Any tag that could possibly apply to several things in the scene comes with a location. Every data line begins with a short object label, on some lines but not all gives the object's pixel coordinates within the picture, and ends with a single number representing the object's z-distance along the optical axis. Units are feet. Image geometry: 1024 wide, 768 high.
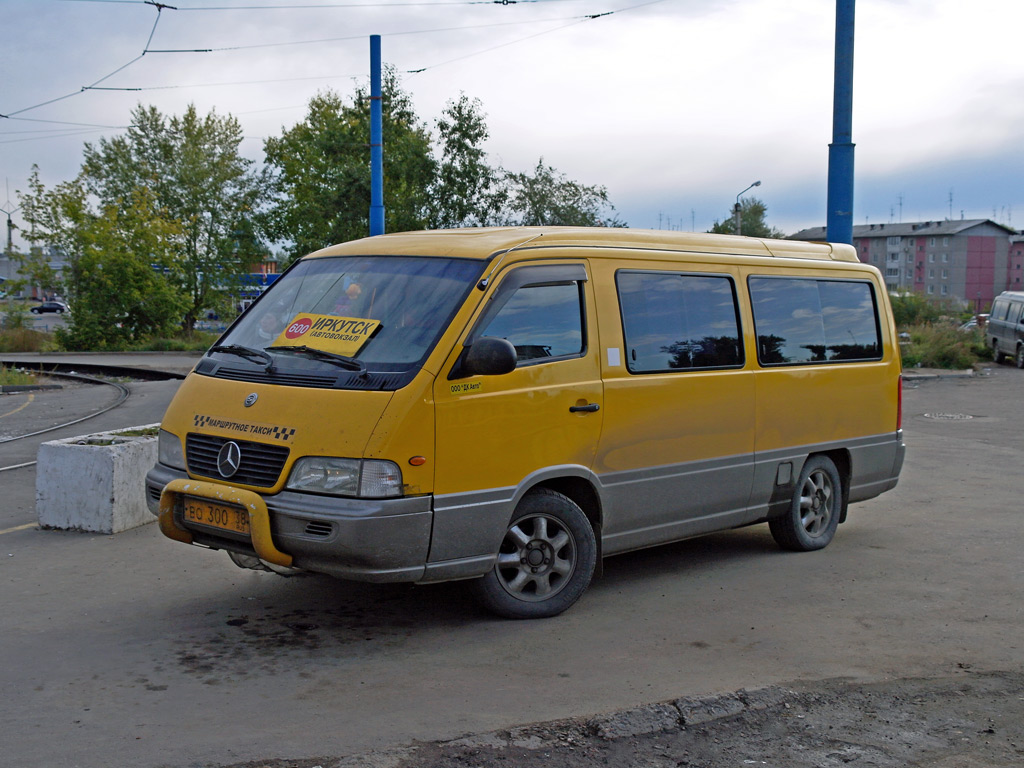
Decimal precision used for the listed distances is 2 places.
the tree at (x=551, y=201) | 94.43
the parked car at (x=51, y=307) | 271.08
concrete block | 24.23
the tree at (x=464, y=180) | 91.45
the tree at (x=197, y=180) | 152.56
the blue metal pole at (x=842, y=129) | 44.06
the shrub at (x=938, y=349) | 88.28
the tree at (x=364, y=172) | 93.15
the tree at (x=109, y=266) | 119.96
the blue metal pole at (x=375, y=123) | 54.95
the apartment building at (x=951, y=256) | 375.45
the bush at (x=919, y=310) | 109.09
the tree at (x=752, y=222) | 191.60
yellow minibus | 16.01
